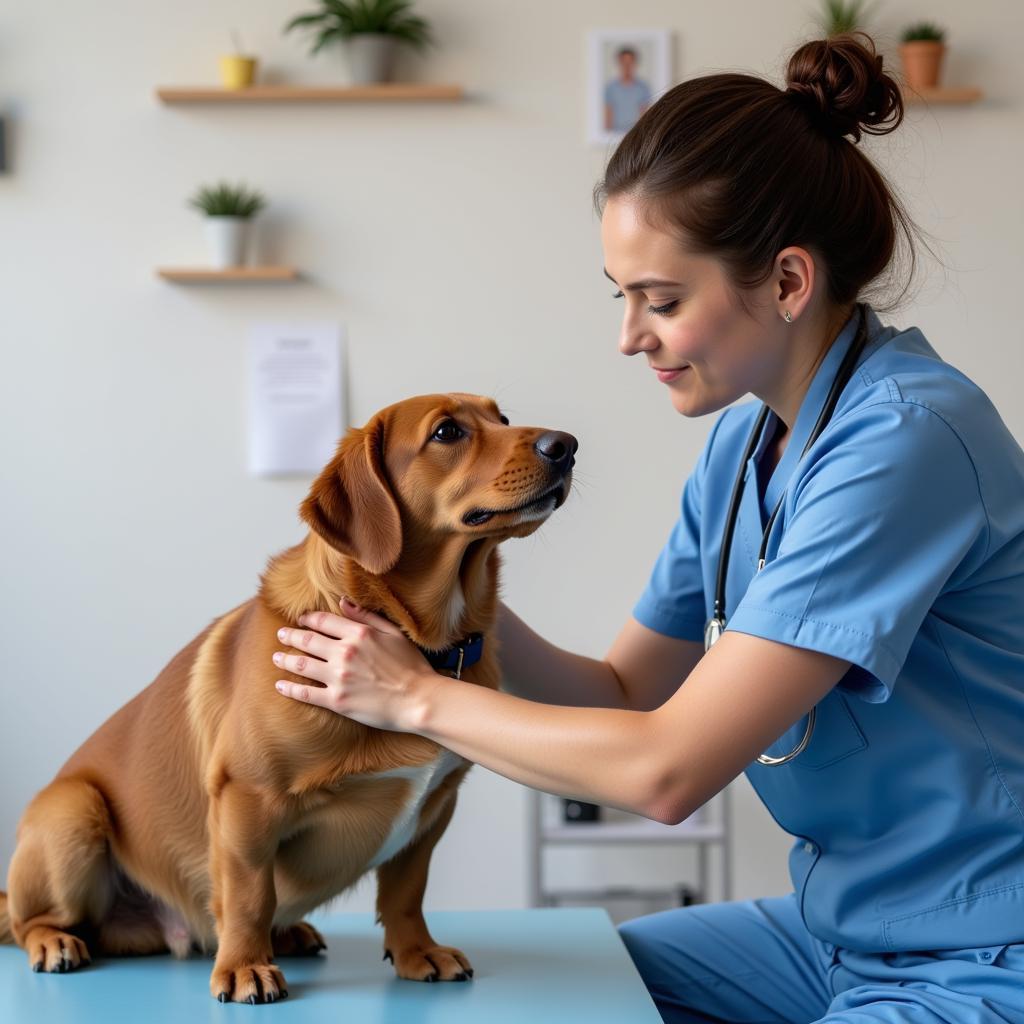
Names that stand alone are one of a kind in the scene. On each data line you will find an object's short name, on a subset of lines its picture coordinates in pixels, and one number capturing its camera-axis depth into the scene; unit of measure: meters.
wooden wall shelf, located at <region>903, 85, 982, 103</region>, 3.03
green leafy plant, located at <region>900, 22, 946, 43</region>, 3.02
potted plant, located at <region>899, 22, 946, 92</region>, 3.01
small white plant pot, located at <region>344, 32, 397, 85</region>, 2.97
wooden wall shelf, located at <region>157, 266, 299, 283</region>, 3.02
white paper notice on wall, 3.12
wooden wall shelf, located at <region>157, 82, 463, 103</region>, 3.00
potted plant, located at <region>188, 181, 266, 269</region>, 3.01
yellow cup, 2.99
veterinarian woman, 1.13
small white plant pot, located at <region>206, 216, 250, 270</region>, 3.01
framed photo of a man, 3.09
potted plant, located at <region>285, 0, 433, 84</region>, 2.97
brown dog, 1.25
